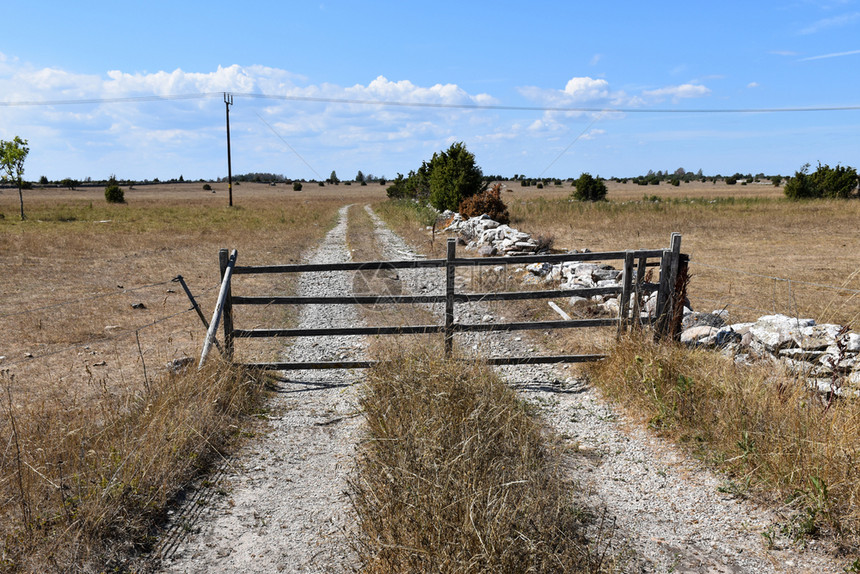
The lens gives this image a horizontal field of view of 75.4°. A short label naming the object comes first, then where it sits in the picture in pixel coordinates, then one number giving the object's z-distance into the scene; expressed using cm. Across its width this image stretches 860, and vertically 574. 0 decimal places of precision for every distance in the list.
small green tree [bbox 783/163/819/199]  4072
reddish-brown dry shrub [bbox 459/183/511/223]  2556
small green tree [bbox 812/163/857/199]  3972
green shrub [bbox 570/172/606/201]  4488
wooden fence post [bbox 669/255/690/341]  717
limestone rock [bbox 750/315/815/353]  703
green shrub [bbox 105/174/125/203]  5565
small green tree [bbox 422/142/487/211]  2944
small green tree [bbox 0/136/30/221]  3978
